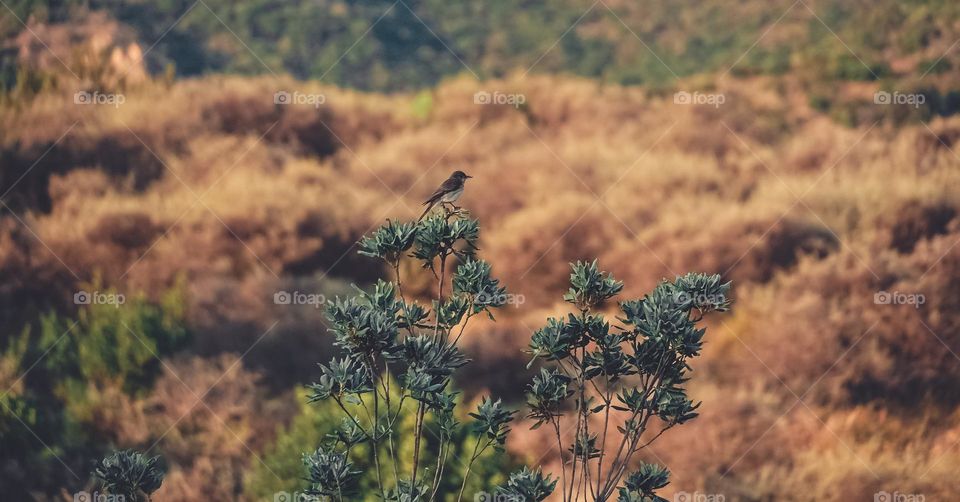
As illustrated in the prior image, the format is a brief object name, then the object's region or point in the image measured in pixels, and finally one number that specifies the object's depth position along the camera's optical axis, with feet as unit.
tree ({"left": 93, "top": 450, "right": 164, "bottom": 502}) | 37.19
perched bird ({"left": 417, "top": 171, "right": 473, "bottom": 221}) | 42.88
